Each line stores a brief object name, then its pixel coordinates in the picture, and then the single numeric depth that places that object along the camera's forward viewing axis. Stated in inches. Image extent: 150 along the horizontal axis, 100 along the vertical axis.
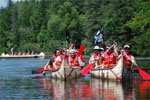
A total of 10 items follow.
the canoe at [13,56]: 3511.3
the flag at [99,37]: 1375.4
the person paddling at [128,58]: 1096.3
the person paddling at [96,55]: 1235.0
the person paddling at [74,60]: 1223.5
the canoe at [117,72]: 1060.5
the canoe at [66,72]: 1148.7
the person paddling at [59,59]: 1212.2
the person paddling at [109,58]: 1117.1
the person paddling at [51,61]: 1229.7
